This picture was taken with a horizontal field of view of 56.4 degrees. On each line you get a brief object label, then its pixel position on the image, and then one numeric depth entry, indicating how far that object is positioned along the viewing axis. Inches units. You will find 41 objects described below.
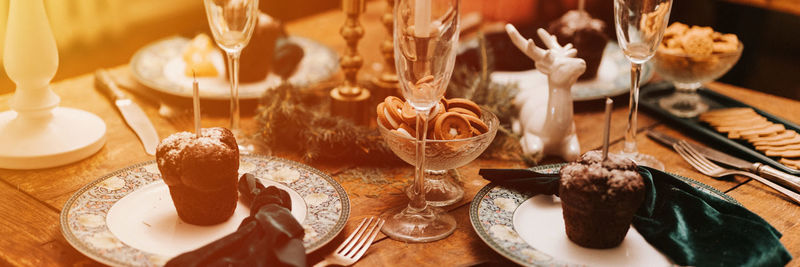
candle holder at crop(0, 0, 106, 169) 49.3
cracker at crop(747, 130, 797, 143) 53.9
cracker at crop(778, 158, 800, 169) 50.4
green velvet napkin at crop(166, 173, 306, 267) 34.9
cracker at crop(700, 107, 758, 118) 58.8
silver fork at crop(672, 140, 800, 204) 47.7
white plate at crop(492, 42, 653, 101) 60.8
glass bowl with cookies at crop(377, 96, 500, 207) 42.8
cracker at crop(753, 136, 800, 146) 53.0
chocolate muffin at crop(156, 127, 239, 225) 37.8
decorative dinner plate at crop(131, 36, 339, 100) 61.7
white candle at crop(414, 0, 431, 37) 37.4
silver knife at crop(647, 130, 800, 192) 48.3
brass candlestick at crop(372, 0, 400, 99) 60.0
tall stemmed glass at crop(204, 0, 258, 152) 49.7
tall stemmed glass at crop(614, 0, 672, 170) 48.0
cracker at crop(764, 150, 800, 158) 51.4
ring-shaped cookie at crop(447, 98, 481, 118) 46.4
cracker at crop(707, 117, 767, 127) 57.0
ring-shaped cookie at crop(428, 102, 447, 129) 44.1
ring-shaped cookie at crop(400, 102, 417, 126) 43.8
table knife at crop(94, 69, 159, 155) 54.4
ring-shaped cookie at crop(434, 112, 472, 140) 43.6
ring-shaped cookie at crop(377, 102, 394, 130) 44.6
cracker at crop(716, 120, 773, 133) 56.0
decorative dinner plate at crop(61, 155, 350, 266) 37.1
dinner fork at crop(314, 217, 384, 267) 38.0
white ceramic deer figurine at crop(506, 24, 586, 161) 49.6
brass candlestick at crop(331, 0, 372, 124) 56.0
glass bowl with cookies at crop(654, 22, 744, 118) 58.2
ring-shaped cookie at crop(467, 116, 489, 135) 44.6
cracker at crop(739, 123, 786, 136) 54.9
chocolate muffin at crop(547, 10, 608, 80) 65.4
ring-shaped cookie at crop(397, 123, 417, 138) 43.8
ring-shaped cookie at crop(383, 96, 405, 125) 44.3
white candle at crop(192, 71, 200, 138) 37.9
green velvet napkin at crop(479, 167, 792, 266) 37.4
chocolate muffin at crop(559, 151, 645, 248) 36.7
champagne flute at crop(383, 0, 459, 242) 37.7
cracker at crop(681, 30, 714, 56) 58.8
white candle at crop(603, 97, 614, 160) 35.7
